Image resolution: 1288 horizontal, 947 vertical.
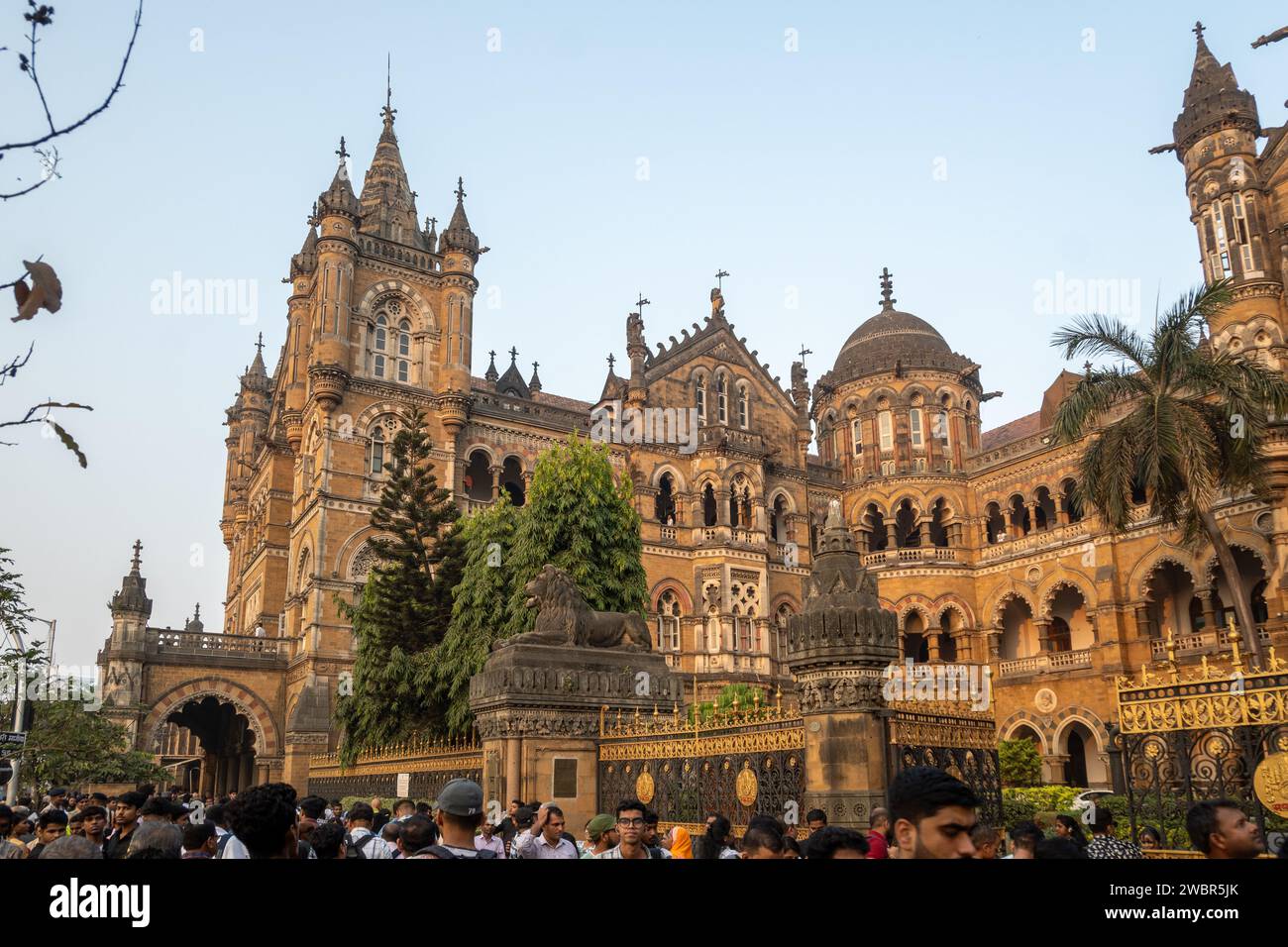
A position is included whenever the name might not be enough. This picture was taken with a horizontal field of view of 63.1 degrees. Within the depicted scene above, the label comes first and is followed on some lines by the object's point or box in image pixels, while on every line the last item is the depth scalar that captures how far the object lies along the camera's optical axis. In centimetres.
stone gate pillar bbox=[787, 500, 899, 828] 932
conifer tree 2608
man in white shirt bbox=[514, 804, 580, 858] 705
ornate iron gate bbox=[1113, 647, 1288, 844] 773
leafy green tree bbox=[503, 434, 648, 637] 2584
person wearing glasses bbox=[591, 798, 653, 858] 589
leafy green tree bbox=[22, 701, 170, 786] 2288
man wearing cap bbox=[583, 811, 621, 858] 749
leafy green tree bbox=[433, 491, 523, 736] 2420
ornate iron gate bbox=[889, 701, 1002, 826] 954
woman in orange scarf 771
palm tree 1952
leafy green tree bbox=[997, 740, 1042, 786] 3080
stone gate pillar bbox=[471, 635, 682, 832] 1306
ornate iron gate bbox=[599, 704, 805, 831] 1040
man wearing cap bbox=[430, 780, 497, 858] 438
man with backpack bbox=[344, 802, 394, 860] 683
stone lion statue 1407
